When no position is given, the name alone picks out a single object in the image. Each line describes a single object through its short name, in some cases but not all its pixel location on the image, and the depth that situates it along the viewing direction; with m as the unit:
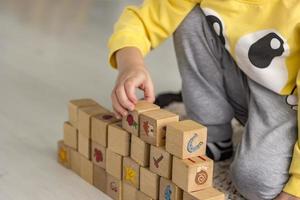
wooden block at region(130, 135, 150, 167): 1.26
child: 1.32
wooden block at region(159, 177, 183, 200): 1.21
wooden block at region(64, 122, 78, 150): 1.42
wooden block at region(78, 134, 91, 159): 1.38
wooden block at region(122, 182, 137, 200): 1.30
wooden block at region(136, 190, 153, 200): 1.27
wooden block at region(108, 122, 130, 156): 1.29
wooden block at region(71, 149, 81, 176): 1.42
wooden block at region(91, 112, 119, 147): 1.33
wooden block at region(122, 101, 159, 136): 1.26
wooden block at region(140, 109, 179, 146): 1.22
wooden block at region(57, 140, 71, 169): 1.45
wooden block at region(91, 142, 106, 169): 1.35
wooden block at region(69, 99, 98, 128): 1.40
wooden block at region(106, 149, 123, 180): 1.31
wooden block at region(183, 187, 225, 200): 1.17
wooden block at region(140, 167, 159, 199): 1.25
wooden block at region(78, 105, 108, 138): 1.37
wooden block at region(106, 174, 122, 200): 1.32
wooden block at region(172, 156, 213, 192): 1.18
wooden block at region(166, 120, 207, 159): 1.18
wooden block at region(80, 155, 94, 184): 1.39
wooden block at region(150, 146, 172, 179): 1.21
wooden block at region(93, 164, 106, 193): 1.36
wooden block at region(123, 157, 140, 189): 1.28
